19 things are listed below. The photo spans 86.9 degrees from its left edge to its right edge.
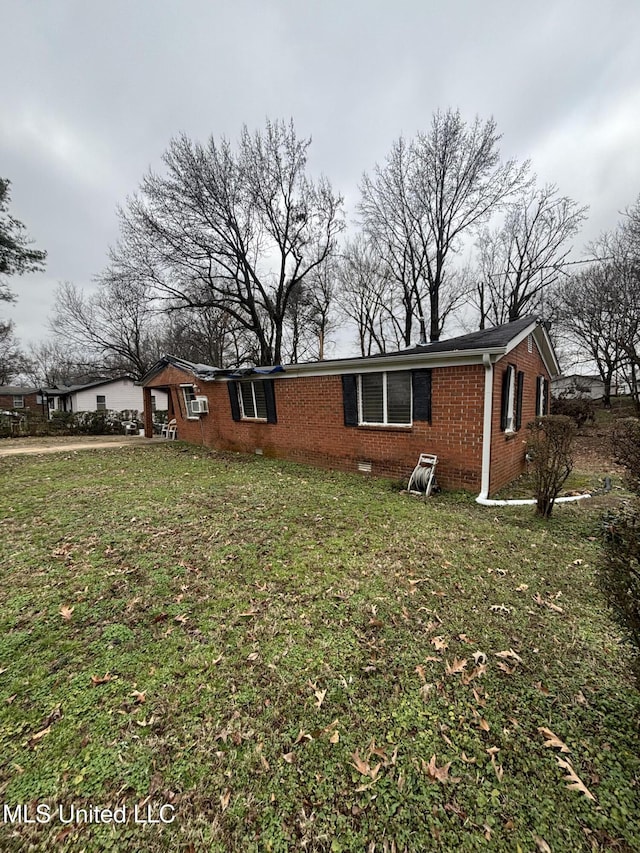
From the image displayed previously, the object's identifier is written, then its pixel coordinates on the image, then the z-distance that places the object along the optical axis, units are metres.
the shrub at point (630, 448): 3.22
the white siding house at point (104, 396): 29.25
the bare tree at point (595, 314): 17.36
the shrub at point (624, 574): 1.86
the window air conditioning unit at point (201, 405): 12.52
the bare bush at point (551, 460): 5.05
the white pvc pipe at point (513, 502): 5.90
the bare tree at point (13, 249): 12.96
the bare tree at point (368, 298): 22.90
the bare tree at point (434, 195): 16.31
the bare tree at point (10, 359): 30.97
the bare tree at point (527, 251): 18.45
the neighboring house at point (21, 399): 35.47
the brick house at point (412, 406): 6.25
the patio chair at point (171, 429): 15.53
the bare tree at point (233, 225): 15.62
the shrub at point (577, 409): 15.67
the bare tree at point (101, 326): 23.89
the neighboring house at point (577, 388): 19.25
